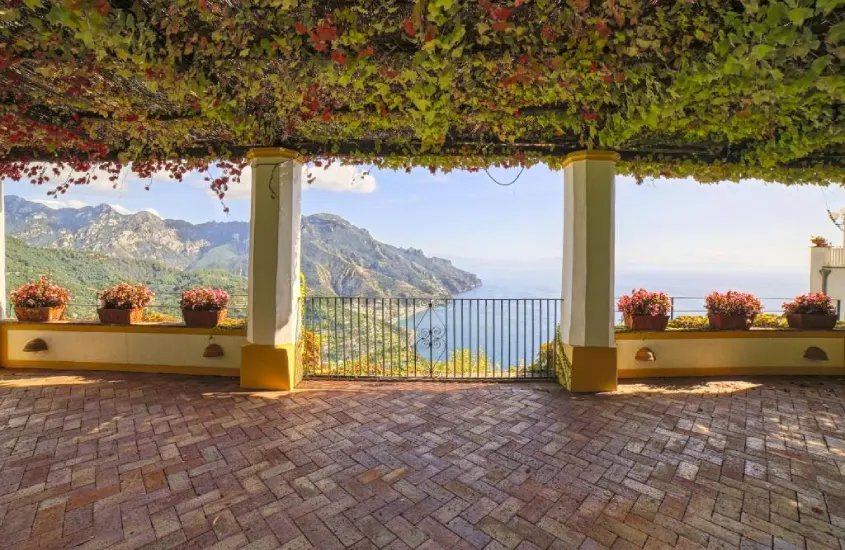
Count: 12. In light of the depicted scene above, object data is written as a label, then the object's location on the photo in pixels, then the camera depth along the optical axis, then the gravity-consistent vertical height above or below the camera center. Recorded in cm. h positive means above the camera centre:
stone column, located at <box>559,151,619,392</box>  452 -1
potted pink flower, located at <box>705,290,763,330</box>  528 -43
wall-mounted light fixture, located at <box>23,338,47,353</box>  530 -99
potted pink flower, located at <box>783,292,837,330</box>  539 -46
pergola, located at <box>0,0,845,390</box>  243 +164
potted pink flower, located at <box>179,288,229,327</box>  518 -42
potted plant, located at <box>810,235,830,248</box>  732 +78
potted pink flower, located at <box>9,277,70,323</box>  547 -39
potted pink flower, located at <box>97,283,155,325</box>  535 -41
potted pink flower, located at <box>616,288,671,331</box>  511 -41
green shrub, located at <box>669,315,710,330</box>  539 -61
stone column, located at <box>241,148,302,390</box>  452 +0
